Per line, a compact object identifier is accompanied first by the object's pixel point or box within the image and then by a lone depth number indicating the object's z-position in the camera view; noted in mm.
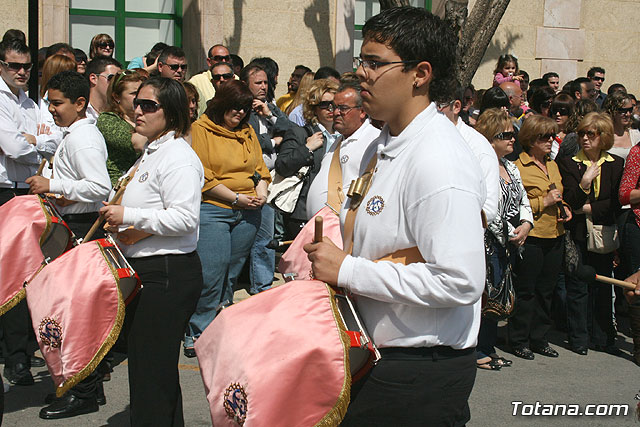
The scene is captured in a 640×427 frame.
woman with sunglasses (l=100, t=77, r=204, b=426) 4059
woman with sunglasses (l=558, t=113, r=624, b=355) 7480
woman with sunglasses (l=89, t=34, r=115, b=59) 9469
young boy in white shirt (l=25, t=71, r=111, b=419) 5070
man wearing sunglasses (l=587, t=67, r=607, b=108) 12930
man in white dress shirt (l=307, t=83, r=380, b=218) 4641
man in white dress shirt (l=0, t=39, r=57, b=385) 5781
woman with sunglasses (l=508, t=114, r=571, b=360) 7121
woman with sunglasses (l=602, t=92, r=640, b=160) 8688
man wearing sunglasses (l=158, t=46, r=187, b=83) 8367
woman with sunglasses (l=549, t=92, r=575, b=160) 8961
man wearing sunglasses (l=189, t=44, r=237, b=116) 8961
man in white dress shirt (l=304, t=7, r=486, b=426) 2400
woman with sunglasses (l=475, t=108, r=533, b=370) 6363
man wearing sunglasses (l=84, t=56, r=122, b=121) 6805
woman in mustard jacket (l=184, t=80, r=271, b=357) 6512
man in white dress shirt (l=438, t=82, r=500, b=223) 4906
